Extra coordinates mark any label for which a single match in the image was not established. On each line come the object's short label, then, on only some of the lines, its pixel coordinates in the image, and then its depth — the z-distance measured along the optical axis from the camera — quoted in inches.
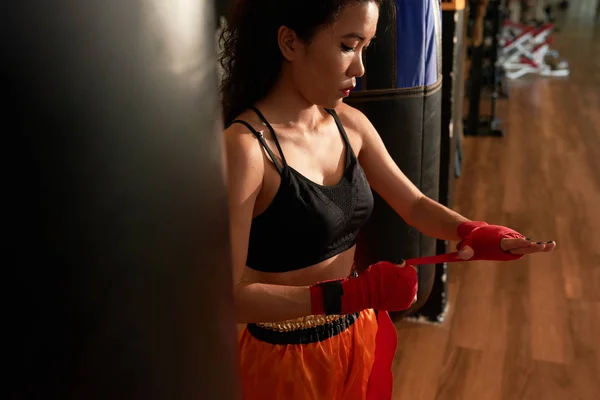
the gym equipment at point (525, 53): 256.8
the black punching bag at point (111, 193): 9.2
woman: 36.8
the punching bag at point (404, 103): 52.2
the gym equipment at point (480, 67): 166.2
